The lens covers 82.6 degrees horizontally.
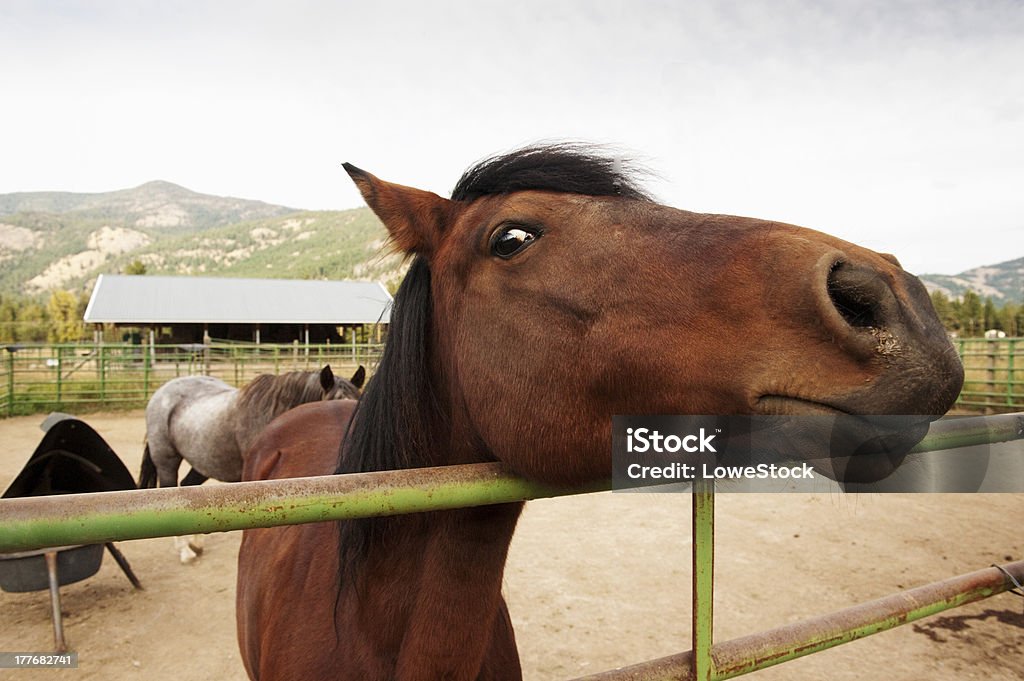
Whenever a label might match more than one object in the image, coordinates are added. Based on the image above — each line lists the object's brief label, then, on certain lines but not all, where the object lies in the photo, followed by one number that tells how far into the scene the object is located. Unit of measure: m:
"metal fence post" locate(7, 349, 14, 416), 14.68
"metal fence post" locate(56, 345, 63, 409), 15.14
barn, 29.83
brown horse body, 0.97
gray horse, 5.86
